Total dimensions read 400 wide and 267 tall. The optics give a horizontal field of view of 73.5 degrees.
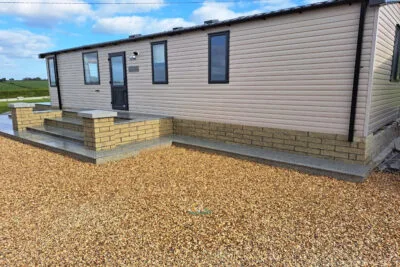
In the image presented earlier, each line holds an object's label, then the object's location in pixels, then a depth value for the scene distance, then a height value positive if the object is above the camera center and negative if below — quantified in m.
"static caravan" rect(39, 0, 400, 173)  4.59 +0.17
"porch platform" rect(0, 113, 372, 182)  4.50 -1.36
